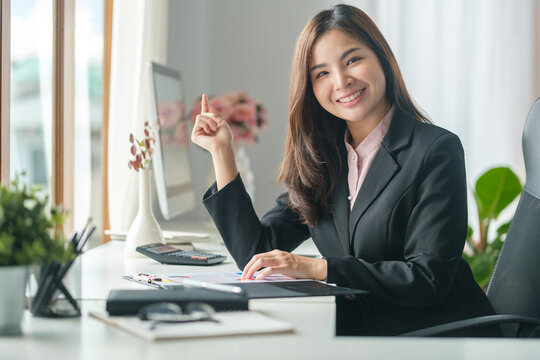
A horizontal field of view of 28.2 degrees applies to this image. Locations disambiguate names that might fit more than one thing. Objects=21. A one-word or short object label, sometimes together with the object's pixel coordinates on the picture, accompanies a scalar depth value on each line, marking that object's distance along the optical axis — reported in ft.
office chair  6.99
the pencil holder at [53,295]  5.60
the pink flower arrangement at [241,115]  10.49
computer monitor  8.18
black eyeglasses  5.40
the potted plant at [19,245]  5.23
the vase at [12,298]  5.25
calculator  7.29
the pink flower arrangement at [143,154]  7.79
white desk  5.11
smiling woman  6.63
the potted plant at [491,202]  11.91
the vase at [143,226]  7.69
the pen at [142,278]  6.47
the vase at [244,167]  9.65
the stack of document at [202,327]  5.28
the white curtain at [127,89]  9.23
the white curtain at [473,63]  12.93
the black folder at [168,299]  5.59
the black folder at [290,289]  6.12
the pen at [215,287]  5.88
